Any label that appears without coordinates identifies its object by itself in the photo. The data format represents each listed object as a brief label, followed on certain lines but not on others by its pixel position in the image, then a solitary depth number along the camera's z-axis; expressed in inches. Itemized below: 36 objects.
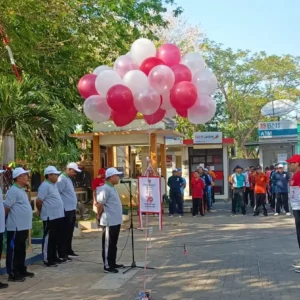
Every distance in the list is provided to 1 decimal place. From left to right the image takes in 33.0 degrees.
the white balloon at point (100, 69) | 290.4
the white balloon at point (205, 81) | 276.2
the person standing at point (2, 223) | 289.2
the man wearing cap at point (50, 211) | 350.0
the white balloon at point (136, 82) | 265.0
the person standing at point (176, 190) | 684.1
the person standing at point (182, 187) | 690.3
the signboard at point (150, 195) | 295.3
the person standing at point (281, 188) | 651.5
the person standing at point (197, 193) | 679.1
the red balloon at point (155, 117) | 289.0
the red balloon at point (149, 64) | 274.2
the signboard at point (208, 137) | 957.8
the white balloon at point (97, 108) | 275.9
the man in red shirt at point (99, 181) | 538.7
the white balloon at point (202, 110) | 272.8
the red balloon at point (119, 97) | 260.2
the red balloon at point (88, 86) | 284.0
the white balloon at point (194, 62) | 281.7
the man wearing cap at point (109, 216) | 329.4
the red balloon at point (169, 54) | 280.4
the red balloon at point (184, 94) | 259.9
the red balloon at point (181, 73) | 267.7
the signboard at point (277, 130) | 905.5
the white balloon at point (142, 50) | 282.2
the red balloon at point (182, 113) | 275.1
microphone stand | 336.6
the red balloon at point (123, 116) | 274.7
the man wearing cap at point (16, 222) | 309.1
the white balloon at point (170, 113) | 288.2
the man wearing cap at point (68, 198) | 382.9
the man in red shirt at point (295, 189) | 316.5
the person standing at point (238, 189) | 668.7
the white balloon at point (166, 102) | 272.5
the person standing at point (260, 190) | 659.4
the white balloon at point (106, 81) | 269.3
